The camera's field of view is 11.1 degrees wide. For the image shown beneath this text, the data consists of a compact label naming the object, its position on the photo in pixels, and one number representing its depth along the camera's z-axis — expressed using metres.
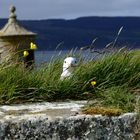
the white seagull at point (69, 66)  8.47
